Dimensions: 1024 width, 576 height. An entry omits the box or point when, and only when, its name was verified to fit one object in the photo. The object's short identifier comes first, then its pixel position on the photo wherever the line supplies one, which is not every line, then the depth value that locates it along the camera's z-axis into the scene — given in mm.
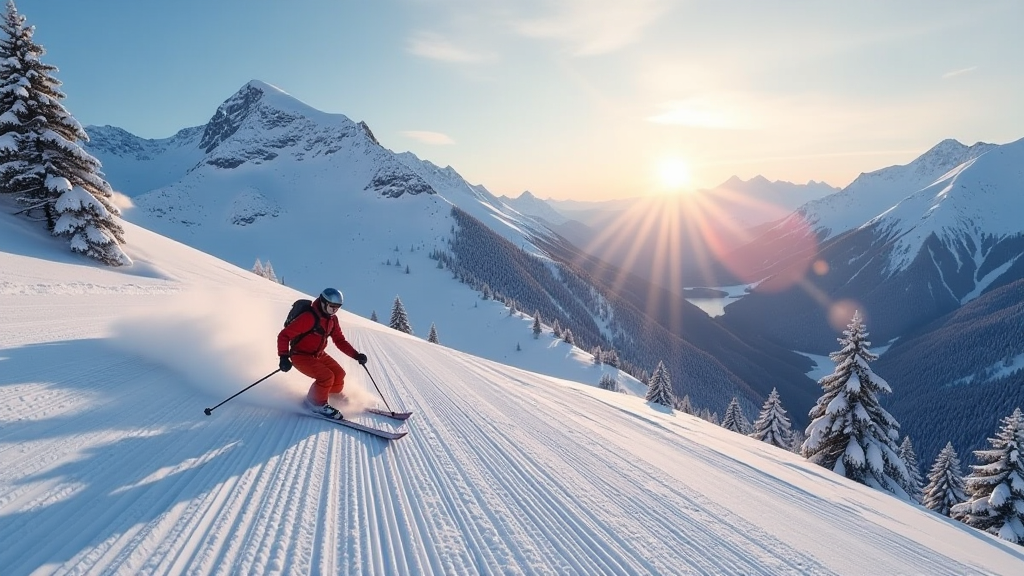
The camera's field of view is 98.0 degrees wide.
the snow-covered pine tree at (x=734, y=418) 37531
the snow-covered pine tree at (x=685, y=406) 49978
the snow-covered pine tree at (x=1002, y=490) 15734
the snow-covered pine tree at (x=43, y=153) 14625
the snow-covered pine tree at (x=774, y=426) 28984
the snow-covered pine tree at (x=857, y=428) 16375
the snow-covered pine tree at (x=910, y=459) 31738
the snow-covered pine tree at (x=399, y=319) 40906
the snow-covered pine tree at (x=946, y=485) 22219
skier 5844
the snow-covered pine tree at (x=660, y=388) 36844
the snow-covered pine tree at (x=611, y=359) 70625
